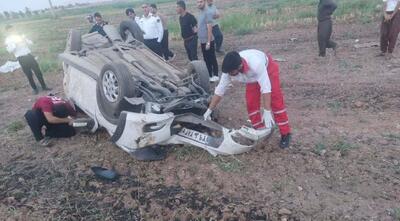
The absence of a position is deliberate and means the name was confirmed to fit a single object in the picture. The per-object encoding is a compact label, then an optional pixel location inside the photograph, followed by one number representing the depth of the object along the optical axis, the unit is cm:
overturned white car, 471
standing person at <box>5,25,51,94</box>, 846
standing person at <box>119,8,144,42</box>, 750
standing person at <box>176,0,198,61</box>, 770
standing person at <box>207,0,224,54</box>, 797
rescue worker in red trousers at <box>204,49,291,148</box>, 431
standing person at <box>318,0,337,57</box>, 833
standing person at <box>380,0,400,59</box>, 787
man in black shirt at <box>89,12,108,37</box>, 869
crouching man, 574
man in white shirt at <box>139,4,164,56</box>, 898
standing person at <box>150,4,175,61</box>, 919
